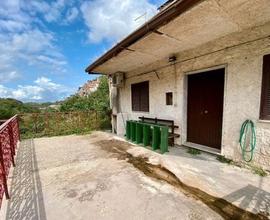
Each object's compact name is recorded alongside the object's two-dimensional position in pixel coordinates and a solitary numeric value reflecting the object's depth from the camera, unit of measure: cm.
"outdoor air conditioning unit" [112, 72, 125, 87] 764
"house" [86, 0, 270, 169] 288
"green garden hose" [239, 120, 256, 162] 347
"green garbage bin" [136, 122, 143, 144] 571
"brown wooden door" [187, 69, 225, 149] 439
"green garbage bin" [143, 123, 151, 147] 532
